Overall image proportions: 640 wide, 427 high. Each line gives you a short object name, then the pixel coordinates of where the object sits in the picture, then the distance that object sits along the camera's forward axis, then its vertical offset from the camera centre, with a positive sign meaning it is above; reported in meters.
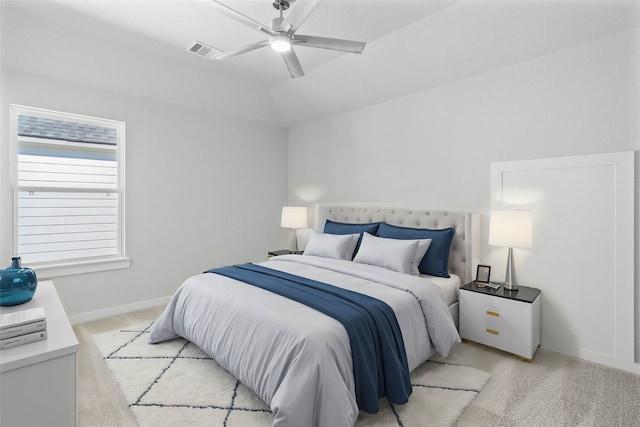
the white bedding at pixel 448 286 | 2.81 -0.65
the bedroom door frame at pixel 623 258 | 2.38 -0.33
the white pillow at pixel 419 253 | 3.00 -0.37
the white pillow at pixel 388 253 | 2.93 -0.38
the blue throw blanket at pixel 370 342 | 1.80 -0.76
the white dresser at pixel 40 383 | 1.31 -0.72
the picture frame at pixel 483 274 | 2.99 -0.57
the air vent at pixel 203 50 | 2.23 +1.15
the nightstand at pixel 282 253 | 4.48 -0.56
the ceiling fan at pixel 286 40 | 1.94 +1.16
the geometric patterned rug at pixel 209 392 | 1.86 -1.16
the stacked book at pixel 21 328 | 1.41 -0.52
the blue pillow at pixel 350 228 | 3.68 -0.18
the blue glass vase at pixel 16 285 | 1.87 -0.43
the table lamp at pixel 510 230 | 2.64 -0.14
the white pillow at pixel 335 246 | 3.50 -0.36
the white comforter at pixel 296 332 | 1.65 -0.77
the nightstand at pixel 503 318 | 2.54 -0.86
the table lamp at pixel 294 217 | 4.61 -0.06
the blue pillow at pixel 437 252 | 3.05 -0.37
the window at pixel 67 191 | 3.12 +0.21
